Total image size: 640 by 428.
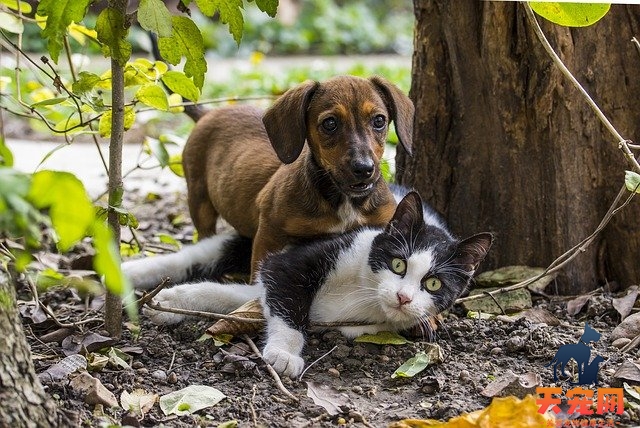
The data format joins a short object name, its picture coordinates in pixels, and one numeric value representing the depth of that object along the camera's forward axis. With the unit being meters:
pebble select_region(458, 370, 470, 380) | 2.98
